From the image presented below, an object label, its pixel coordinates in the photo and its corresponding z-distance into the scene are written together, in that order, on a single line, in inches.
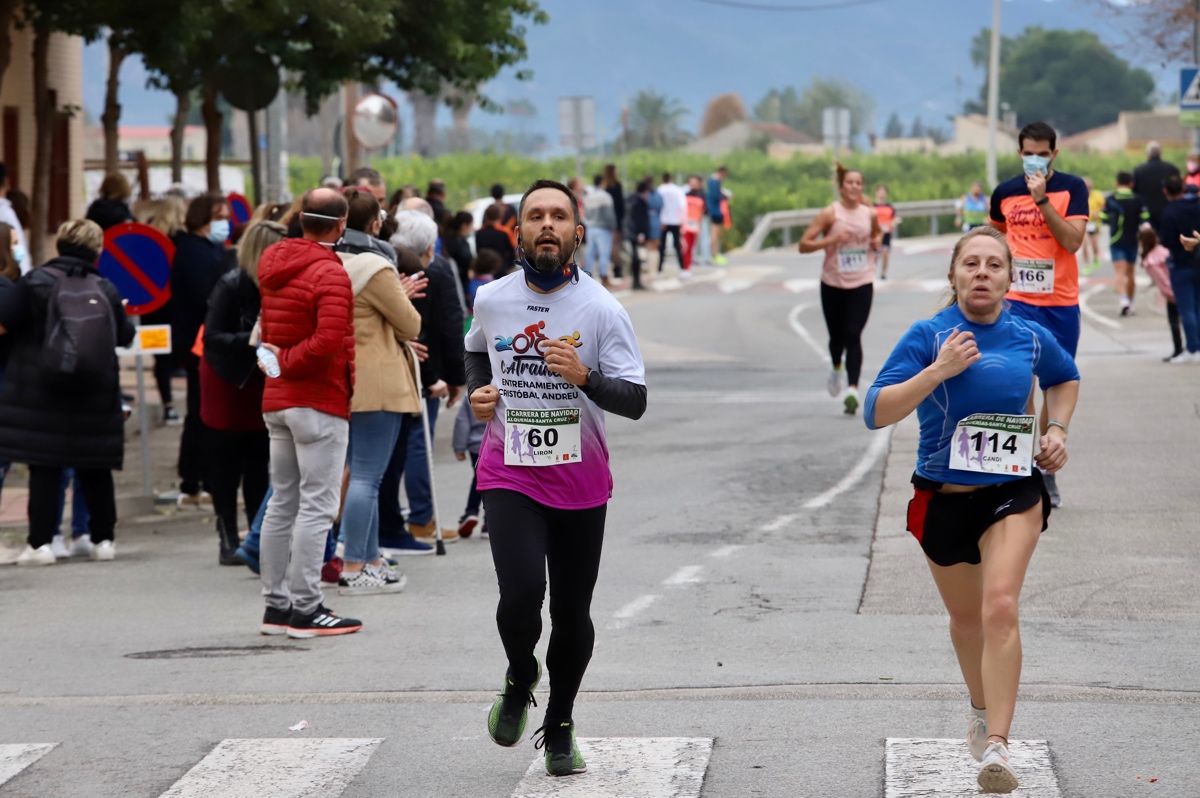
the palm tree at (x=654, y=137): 6599.9
